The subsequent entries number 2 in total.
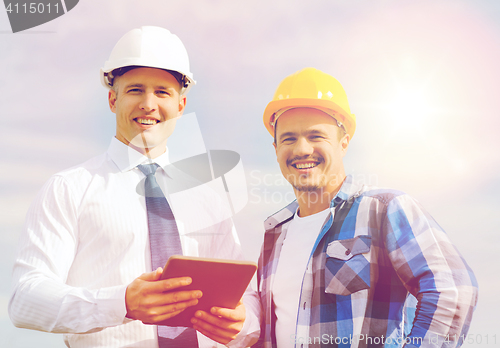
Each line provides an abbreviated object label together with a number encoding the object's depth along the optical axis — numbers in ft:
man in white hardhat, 11.99
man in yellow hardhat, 12.89
